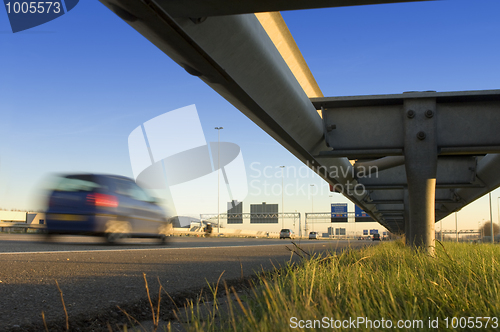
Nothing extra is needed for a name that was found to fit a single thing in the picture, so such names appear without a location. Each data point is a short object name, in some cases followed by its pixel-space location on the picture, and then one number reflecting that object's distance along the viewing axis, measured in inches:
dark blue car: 420.2
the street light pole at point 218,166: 2625.5
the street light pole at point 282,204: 3812.3
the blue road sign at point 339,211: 3179.1
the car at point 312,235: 3063.7
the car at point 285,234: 2629.4
